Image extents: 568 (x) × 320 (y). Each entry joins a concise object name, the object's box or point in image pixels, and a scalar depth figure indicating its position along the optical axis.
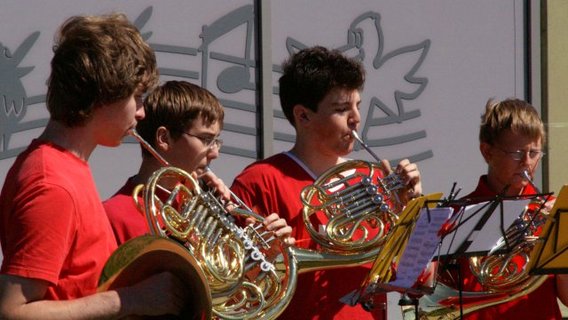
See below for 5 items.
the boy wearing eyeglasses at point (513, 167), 8.59
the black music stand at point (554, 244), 7.12
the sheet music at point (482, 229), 7.31
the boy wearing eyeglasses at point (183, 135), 7.48
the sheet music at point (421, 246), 6.98
